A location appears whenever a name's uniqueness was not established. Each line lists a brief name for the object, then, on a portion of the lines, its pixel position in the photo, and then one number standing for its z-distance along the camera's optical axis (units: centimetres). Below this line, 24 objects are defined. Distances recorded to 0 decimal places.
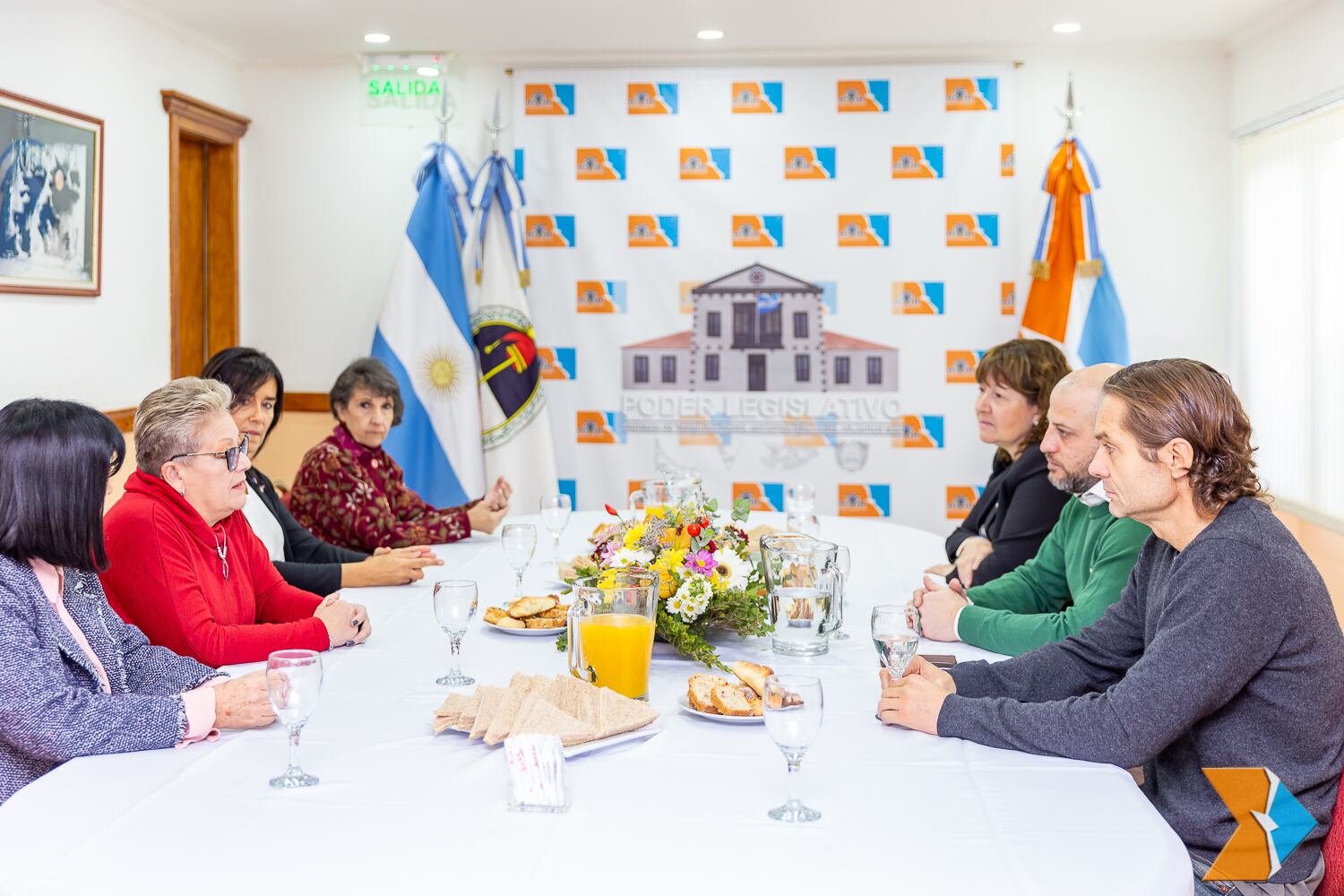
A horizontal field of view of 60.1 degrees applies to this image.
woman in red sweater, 182
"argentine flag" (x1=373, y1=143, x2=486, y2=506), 484
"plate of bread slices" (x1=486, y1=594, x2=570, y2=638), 201
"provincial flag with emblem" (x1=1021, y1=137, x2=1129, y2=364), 460
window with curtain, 391
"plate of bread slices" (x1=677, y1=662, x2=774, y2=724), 155
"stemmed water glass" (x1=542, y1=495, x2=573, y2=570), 262
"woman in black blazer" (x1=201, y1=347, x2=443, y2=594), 244
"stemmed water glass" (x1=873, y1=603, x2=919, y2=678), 161
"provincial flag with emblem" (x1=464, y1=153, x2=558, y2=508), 488
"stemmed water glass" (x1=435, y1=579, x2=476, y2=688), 170
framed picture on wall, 350
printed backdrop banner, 478
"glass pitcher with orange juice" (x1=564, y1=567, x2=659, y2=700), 161
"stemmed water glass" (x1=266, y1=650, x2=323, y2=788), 130
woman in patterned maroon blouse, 301
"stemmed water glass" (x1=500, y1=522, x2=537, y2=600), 226
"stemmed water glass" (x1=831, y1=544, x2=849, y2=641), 200
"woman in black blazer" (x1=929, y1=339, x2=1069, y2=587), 254
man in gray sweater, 143
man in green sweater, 192
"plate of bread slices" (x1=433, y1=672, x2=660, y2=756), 143
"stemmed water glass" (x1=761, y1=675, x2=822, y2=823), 121
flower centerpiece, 179
